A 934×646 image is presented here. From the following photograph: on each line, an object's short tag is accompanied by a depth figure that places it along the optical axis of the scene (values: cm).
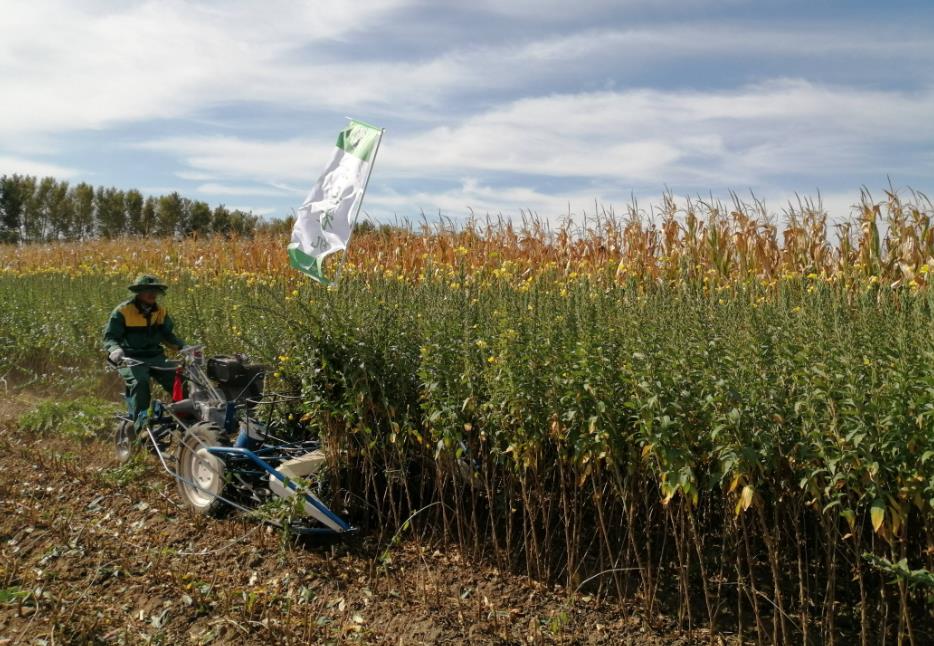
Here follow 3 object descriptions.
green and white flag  705
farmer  684
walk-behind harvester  508
